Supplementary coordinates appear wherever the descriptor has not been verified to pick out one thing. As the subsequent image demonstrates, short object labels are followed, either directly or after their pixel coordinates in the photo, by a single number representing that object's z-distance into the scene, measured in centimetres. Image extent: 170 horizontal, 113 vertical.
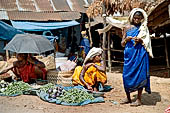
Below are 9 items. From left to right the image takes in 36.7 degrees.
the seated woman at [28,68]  671
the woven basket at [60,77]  643
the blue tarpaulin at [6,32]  970
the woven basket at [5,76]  672
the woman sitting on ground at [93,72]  588
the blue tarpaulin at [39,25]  1189
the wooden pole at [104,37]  952
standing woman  482
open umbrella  630
